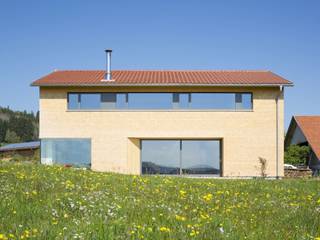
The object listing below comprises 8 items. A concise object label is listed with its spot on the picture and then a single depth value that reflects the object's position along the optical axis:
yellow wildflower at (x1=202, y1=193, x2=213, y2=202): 9.66
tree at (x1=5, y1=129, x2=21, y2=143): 94.75
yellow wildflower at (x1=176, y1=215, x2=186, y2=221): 7.05
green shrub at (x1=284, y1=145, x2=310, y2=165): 36.41
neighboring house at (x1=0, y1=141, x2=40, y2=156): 40.30
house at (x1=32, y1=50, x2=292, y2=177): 29.09
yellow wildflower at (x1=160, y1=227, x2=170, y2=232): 6.06
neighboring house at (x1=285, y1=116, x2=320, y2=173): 34.78
